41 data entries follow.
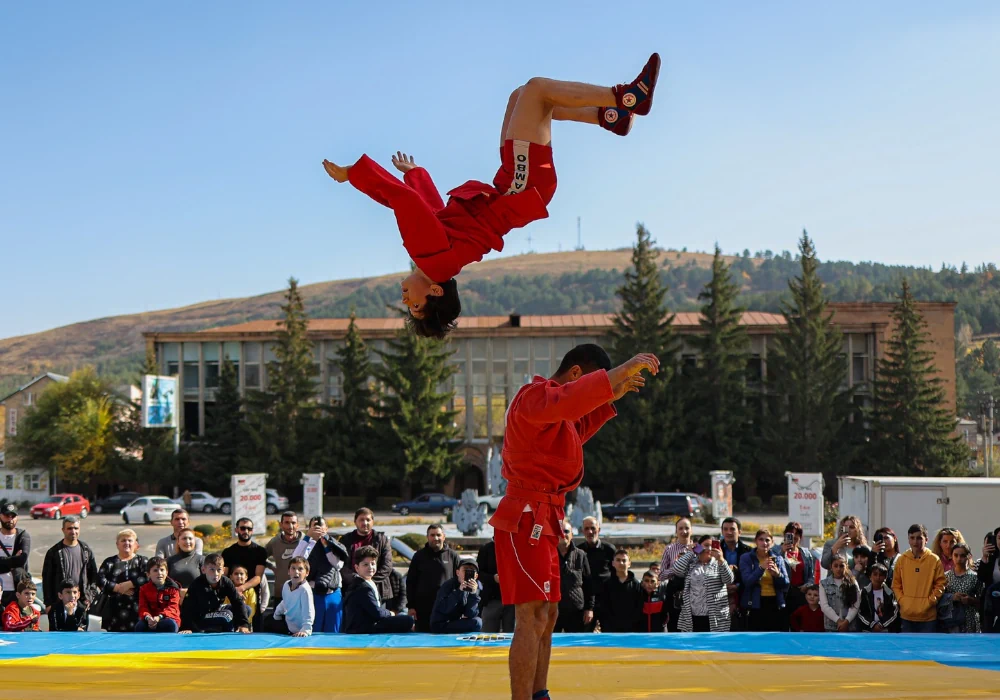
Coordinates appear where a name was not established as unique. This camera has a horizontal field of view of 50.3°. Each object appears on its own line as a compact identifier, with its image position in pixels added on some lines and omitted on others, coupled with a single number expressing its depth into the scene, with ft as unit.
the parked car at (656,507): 126.72
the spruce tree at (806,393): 157.48
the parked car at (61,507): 151.94
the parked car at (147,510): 137.08
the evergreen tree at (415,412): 161.89
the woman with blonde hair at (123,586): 29.71
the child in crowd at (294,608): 27.94
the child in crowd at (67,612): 31.12
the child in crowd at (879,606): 29.58
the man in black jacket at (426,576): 33.01
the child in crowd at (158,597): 28.91
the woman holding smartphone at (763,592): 33.73
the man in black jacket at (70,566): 32.94
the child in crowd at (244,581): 31.19
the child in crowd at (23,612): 28.96
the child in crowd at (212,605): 28.71
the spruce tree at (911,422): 156.66
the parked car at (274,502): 149.00
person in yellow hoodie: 28.55
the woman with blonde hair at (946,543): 31.91
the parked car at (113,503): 167.12
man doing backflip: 15.46
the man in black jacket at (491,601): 30.25
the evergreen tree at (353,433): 163.22
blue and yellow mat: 17.25
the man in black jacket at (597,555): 33.68
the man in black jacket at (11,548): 34.35
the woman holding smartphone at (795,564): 34.40
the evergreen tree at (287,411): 165.58
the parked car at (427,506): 153.48
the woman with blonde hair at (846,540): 34.76
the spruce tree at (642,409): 155.43
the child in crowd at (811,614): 32.27
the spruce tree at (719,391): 157.79
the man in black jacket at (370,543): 32.65
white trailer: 56.54
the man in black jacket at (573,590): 31.24
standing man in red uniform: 15.31
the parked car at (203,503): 159.58
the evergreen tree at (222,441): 171.22
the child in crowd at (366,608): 28.22
